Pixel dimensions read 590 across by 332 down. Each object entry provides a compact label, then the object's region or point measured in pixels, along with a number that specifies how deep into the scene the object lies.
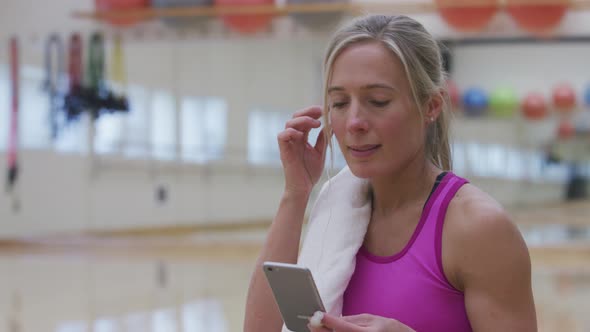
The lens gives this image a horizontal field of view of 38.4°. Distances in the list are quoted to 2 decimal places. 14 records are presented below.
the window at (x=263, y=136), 9.45
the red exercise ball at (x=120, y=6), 8.10
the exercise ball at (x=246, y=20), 7.77
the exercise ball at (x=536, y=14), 7.29
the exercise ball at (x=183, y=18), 7.96
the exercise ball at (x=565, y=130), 10.21
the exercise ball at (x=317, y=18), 7.76
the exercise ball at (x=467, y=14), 7.33
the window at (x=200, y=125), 9.67
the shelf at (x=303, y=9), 7.25
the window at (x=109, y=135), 9.42
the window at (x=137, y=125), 9.42
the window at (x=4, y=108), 9.09
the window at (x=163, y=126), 9.59
